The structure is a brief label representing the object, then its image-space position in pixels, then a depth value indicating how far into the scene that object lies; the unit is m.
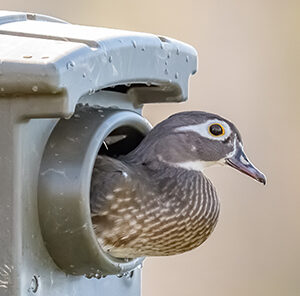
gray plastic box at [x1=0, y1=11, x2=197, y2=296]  7.03
